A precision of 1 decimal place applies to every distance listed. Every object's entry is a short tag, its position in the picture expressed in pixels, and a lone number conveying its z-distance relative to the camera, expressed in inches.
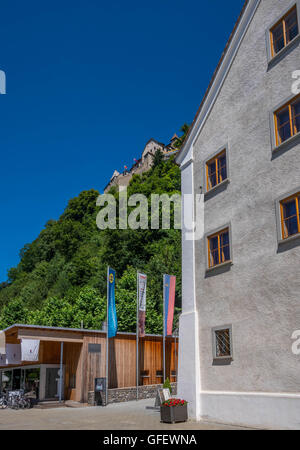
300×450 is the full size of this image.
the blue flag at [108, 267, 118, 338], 923.4
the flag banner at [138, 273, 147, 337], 991.6
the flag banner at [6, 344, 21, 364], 981.2
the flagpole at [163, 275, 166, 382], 993.1
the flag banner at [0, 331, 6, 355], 969.2
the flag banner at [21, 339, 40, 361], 913.0
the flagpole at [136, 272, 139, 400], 951.0
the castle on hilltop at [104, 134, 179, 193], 4820.4
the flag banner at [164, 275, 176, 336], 947.3
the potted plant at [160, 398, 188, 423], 564.4
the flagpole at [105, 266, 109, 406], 874.1
